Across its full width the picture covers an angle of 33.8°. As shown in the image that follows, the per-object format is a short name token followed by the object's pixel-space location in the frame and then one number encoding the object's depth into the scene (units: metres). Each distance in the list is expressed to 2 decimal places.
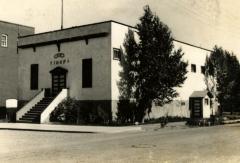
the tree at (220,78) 42.09
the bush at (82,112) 28.41
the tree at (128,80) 29.30
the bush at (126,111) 28.88
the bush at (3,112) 39.34
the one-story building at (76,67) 28.78
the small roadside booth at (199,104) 38.53
